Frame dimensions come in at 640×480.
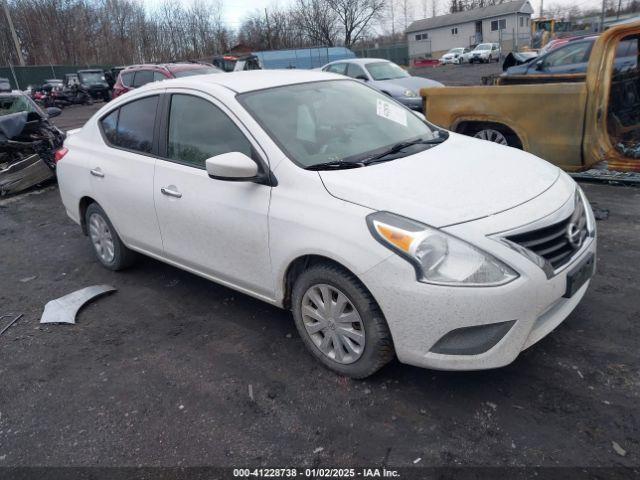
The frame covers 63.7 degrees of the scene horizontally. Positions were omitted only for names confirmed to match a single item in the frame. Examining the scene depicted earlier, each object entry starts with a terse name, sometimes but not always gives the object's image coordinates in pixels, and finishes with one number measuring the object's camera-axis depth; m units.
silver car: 12.19
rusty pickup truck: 5.57
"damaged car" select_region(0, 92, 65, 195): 8.58
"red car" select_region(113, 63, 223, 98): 13.46
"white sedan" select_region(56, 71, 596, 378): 2.51
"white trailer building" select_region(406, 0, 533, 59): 57.78
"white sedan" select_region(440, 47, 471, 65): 43.74
